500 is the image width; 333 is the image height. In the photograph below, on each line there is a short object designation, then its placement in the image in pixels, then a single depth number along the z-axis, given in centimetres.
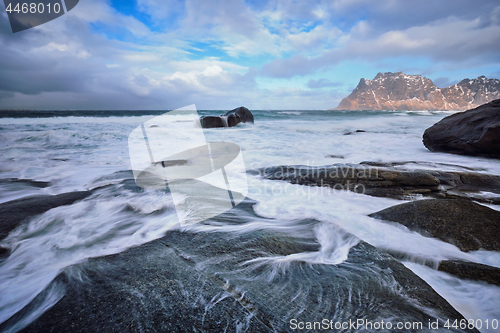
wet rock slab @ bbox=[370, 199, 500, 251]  187
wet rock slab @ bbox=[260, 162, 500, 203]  312
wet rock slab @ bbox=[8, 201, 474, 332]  102
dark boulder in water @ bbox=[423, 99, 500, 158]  486
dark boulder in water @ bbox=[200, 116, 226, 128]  1444
